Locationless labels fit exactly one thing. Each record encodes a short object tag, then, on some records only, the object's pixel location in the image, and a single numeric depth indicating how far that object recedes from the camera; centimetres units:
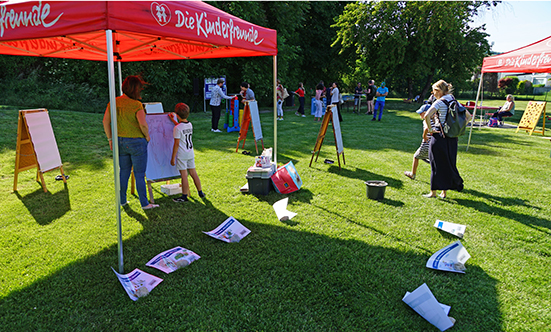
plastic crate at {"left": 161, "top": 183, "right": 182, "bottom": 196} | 564
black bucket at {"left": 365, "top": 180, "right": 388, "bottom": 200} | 535
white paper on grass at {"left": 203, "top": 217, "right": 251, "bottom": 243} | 403
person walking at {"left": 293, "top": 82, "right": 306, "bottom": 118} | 1855
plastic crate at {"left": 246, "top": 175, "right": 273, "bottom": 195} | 559
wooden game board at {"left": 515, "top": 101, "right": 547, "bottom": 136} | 1385
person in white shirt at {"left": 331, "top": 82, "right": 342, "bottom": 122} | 1666
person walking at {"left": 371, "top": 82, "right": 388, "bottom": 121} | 1691
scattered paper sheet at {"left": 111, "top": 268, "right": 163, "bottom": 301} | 300
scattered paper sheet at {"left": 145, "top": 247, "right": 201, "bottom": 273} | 341
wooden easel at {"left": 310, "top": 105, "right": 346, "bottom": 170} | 692
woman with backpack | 511
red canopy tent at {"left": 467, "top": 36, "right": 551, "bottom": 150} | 729
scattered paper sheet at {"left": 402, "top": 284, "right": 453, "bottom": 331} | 268
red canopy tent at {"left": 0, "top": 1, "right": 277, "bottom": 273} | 288
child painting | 490
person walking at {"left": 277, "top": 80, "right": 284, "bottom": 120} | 1644
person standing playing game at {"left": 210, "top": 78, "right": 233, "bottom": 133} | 1152
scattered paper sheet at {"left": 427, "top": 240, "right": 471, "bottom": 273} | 350
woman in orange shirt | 420
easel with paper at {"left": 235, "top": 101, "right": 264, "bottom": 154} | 844
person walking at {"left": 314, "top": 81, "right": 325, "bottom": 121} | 1634
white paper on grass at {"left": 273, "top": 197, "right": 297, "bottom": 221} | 465
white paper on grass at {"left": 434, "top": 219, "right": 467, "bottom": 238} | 425
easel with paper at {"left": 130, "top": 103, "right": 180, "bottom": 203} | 511
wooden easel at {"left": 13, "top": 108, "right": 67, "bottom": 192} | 538
